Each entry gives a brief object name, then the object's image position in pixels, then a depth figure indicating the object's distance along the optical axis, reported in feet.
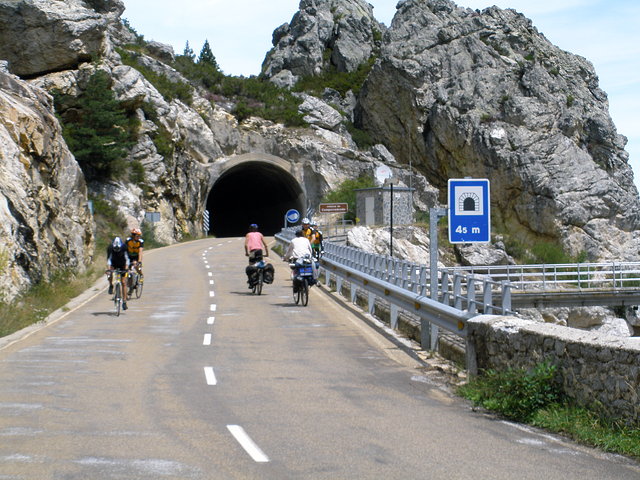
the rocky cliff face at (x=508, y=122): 241.76
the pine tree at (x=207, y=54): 423.47
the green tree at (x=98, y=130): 157.48
